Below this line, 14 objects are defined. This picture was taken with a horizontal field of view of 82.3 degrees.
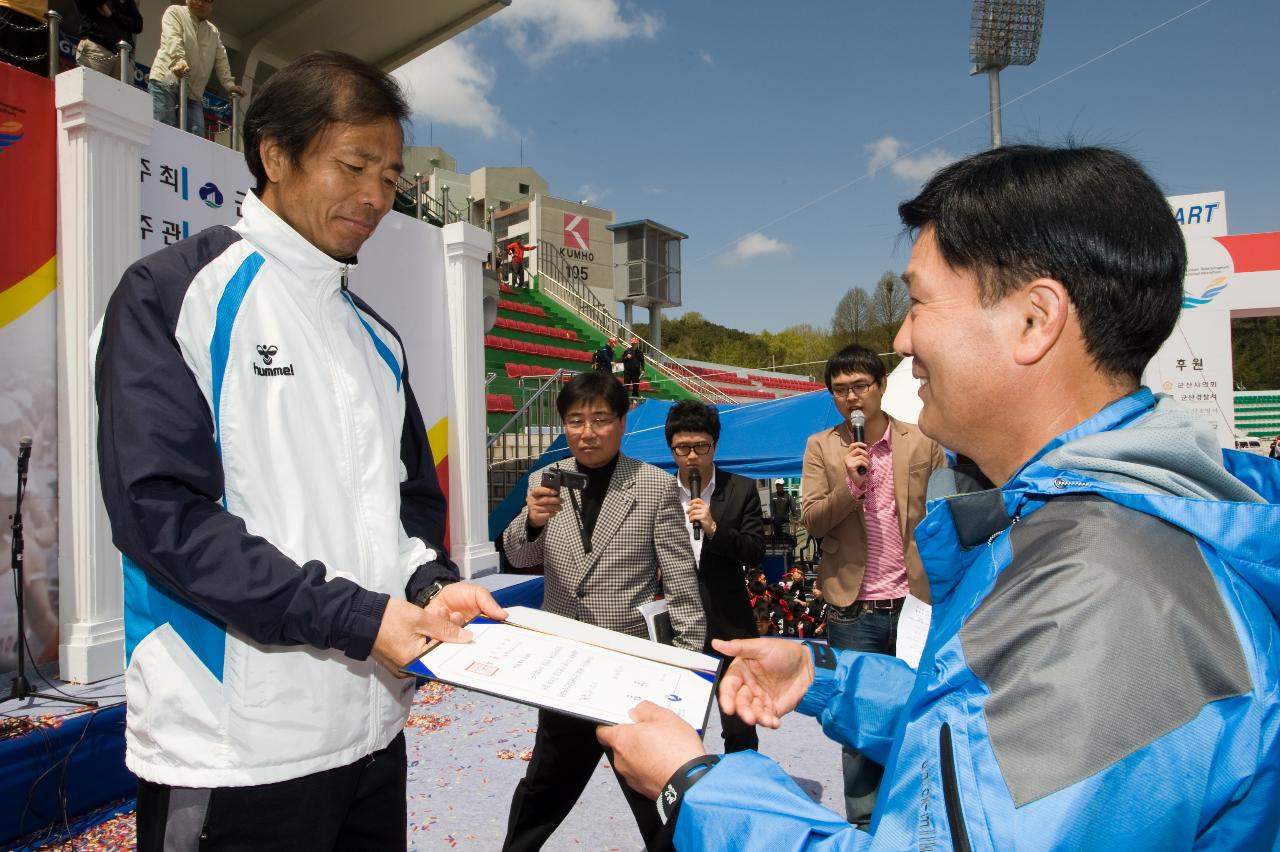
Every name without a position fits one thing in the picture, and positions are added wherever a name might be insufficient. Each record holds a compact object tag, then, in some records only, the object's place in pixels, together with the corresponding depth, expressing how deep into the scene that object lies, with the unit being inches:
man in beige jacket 128.3
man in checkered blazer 102.2
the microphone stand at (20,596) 140.2
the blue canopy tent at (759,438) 291.7
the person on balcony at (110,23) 184.0
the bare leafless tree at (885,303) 1489.9
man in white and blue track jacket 47.9
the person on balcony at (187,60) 233.0
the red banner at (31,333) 154.6
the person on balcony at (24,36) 171.5
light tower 609.0
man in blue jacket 24.6
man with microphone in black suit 137.9
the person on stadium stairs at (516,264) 839.1
